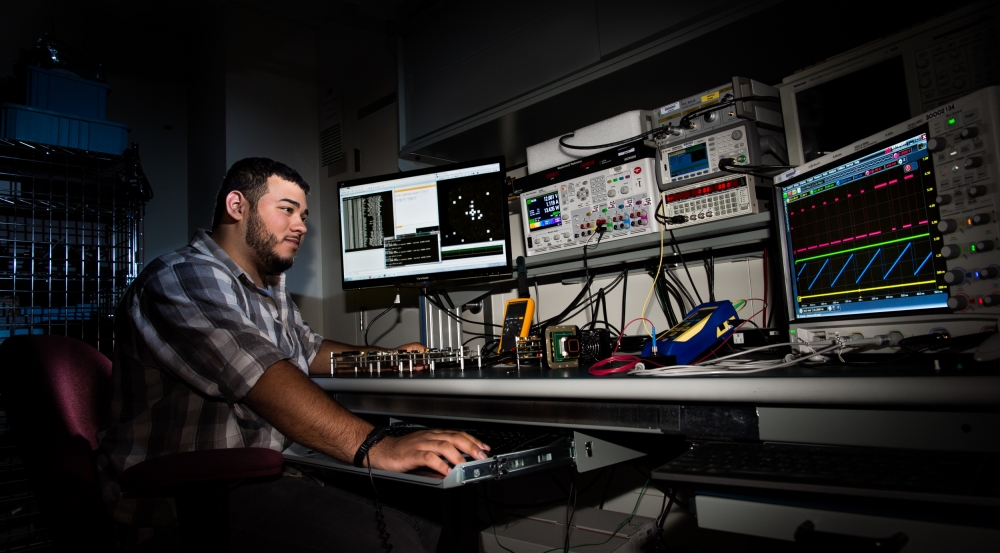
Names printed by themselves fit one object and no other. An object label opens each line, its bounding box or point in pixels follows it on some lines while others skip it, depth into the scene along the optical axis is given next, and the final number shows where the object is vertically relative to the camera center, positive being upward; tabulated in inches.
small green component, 51.1 -3.3
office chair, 29.5 -7.0
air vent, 110.3 +35.9
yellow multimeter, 62.8 -0.8
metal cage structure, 82.4 +16.1
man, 41.3 -6.5
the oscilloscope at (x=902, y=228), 32.4 +4.3
